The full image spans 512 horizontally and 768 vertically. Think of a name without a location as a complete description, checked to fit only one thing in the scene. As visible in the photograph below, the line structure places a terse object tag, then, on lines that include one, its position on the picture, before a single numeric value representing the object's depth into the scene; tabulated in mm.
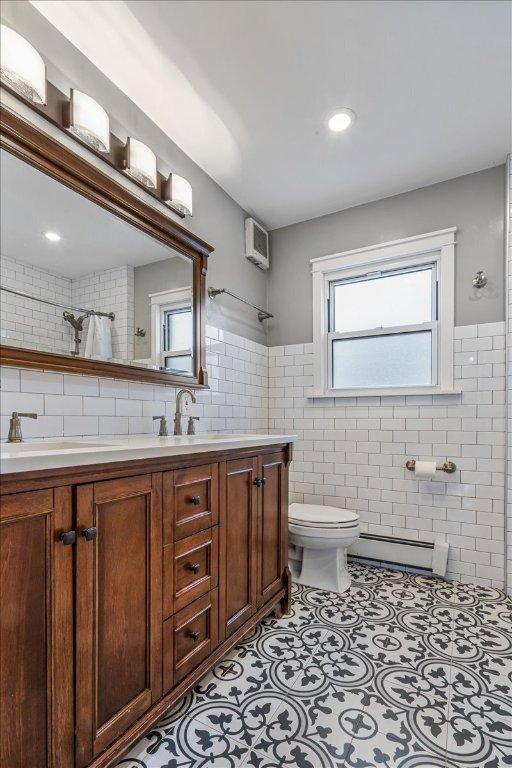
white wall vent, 2822
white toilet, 2205
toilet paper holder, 2383
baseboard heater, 2379
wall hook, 2363
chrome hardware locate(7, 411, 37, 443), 1301
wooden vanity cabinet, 865
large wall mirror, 1367
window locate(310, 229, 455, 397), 2506
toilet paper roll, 2369
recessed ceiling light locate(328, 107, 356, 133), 1947
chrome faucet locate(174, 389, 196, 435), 2029
